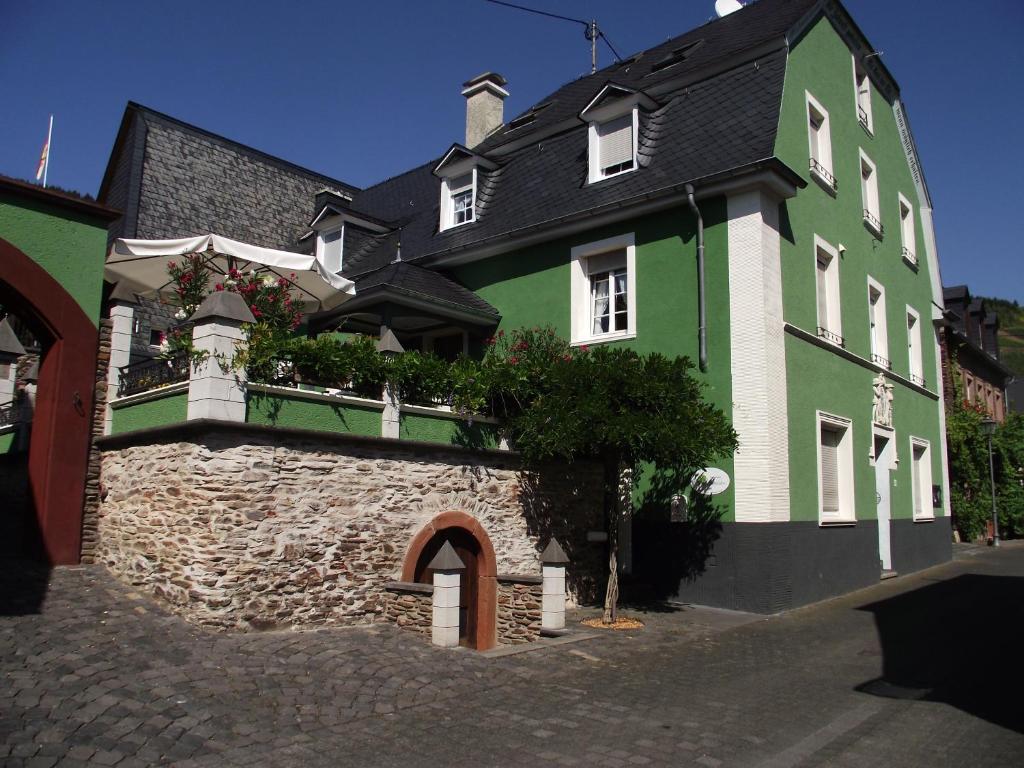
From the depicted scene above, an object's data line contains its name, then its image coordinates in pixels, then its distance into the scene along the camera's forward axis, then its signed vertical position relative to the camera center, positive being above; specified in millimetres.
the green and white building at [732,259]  12641 +4524
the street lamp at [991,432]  23141 +2159
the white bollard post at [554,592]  10234 -1151
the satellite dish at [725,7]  19461 +11848
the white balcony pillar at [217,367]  8641 +1352
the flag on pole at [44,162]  14497 +5860
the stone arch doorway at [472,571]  10781 -992
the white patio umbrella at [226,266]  10281 +3058
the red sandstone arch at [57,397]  9977 +1190
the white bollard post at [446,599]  8953 -1118
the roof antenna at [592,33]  22250 +12722
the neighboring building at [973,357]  26594 +5427
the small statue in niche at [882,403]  16672 +2138
